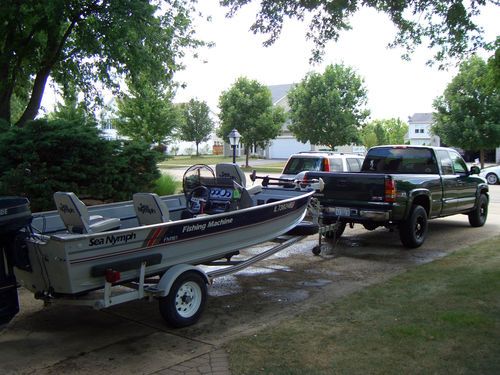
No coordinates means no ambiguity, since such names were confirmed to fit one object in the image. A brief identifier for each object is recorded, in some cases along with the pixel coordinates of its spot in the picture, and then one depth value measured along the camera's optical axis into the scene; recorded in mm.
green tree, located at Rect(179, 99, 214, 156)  62000
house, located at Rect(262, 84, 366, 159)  57656
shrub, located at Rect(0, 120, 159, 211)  9195
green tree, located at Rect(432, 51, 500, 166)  32094
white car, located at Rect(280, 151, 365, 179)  14387
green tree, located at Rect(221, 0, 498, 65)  8438
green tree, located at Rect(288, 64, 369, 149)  39219
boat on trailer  4652
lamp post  23162
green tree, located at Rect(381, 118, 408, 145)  79475
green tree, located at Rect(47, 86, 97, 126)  16569
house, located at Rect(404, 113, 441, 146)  84719
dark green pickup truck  8805
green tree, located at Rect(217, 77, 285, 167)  42406
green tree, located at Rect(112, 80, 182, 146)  30562
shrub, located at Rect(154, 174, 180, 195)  14303
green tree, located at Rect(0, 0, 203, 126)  11430
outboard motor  4637
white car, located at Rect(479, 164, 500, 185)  27141
